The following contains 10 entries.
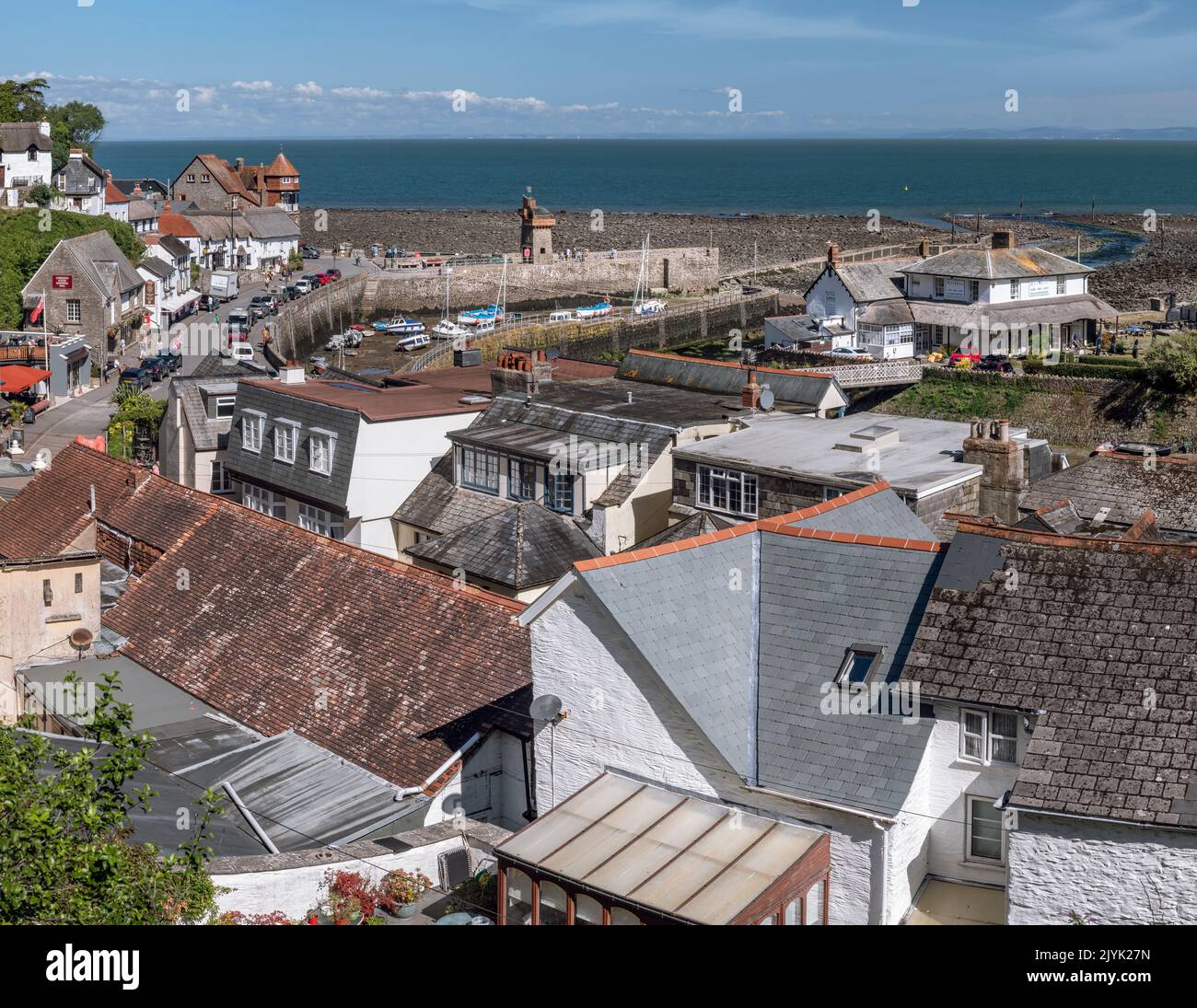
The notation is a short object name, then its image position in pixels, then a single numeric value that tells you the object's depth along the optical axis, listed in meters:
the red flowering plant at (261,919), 17.44
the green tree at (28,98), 101.94
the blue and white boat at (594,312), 100.06
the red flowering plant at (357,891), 18.33
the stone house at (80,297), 70.19
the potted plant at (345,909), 17.89
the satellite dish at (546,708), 19.06
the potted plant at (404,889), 18.39
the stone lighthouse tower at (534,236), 122.19
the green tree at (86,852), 12.13
